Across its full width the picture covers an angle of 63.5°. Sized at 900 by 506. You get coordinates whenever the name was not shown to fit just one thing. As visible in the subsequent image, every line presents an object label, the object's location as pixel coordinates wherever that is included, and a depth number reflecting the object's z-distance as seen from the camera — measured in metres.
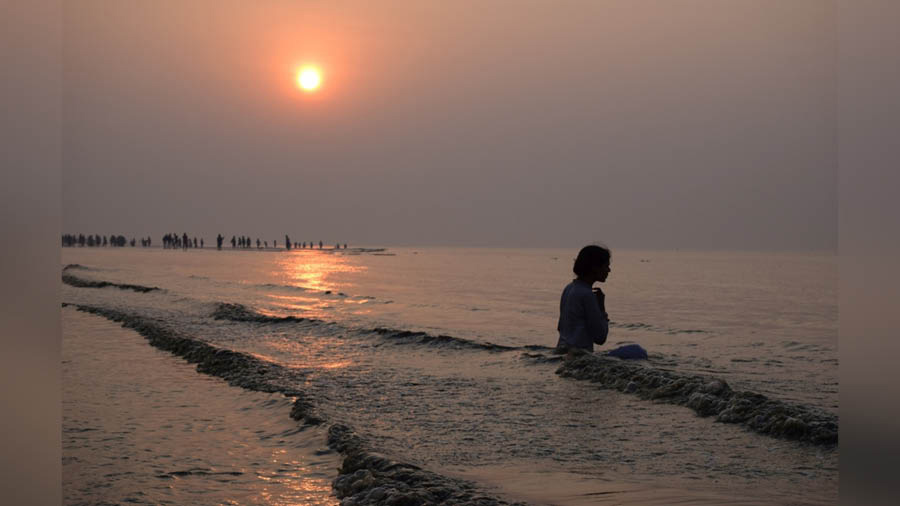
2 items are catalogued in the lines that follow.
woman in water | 9.30
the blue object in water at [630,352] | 11.38
